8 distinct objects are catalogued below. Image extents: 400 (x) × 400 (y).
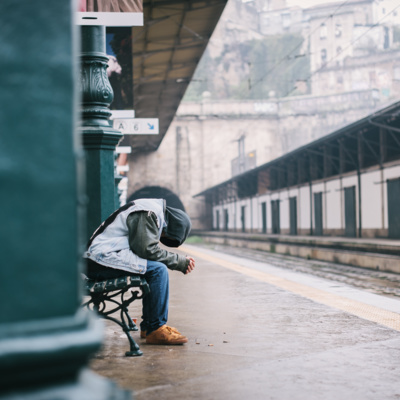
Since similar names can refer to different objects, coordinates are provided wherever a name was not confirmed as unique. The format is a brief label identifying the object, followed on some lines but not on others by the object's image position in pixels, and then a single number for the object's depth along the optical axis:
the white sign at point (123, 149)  14.32
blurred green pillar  1.14
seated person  3.98
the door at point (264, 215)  34.22
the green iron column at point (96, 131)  5.23
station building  18.72
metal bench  3.84
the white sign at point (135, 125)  11.79
